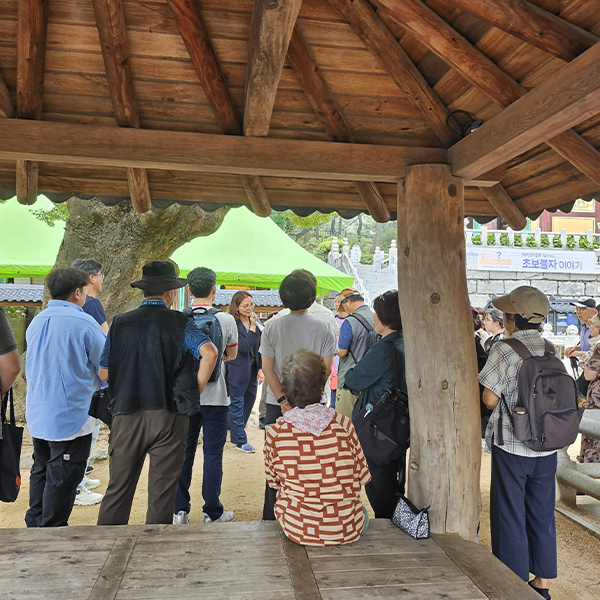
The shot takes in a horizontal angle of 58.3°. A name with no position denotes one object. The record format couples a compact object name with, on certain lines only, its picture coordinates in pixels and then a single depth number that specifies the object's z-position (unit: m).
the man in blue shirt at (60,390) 3.25
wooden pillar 3.03
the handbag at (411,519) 2.80
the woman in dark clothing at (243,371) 5.89
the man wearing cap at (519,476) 2.97
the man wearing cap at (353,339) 5.20
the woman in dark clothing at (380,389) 3.17
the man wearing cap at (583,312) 6.43
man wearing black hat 2.92
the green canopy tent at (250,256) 9.86
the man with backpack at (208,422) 3.91
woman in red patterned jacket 2.44
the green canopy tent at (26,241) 9.40
